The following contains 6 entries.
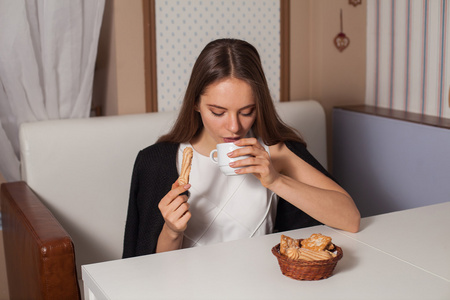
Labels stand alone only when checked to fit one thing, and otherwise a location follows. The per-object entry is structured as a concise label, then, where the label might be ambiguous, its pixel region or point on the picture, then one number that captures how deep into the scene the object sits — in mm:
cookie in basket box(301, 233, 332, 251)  1140
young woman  1527
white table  1067
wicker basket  1080
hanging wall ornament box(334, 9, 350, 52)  2582
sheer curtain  2059
